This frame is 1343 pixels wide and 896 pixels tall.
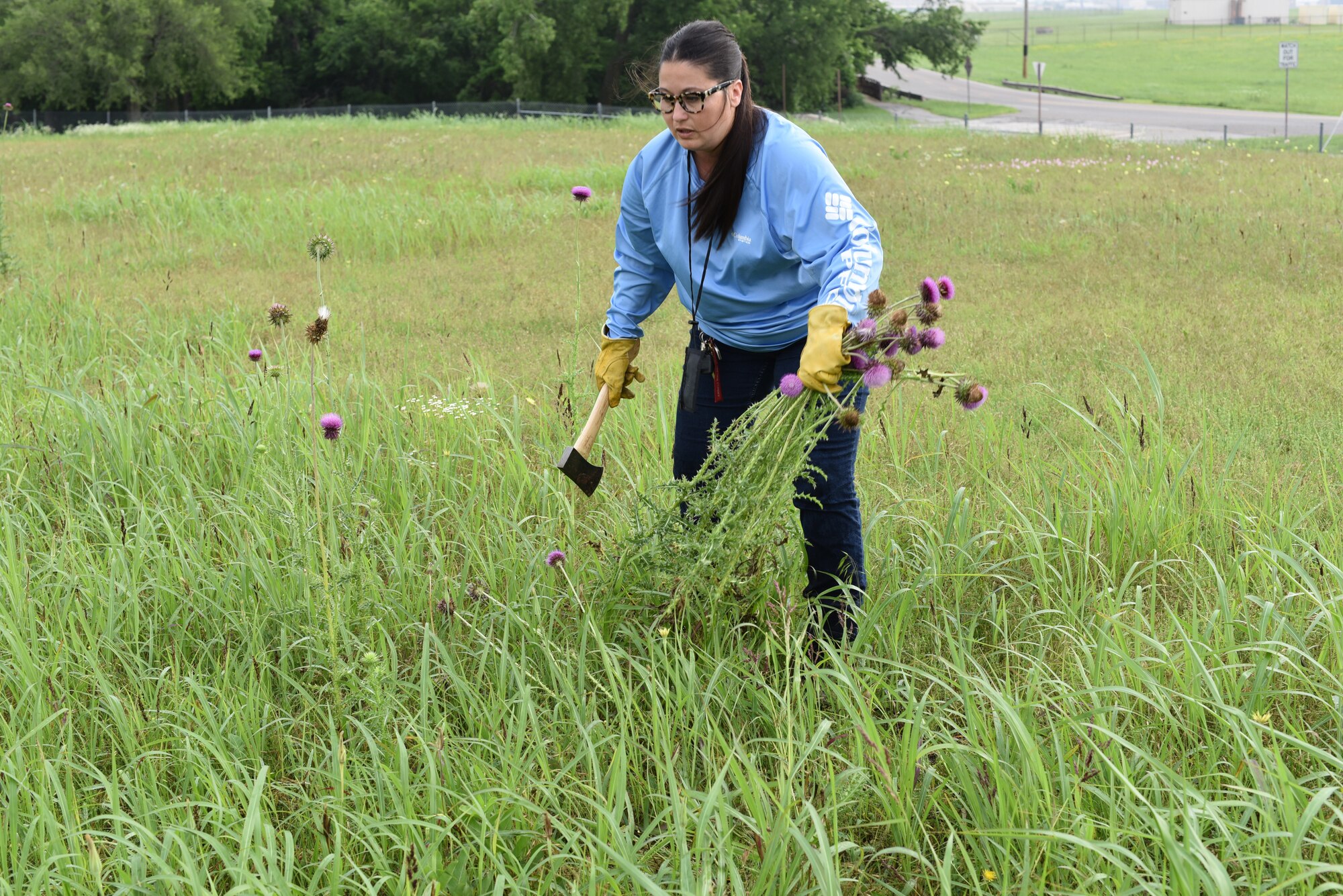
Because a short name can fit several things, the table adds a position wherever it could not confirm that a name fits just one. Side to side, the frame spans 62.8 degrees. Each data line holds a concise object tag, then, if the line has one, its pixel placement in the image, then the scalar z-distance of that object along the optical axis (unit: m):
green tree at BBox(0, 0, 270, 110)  39.44
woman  2.48
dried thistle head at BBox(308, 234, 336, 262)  2.90
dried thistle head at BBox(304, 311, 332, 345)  2.58
